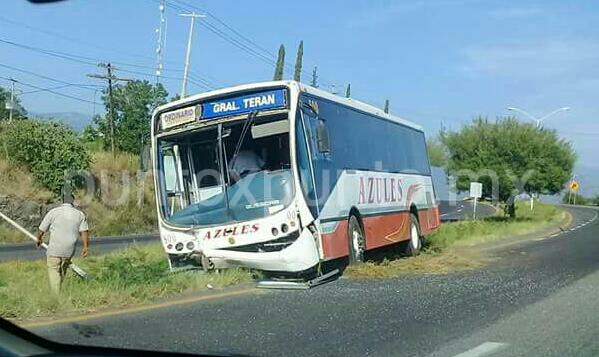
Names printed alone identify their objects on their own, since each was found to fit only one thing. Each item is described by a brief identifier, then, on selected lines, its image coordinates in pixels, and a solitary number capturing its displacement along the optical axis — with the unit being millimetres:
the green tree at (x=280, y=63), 43922
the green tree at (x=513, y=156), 39844
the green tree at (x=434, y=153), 63875
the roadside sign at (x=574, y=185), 59731
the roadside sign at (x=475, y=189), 40312
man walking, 11477
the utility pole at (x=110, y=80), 49656
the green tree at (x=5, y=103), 62125
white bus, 12547
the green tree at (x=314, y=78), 63188
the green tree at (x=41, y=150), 36438
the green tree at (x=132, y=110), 52031
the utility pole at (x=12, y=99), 58406
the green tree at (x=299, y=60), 46956
